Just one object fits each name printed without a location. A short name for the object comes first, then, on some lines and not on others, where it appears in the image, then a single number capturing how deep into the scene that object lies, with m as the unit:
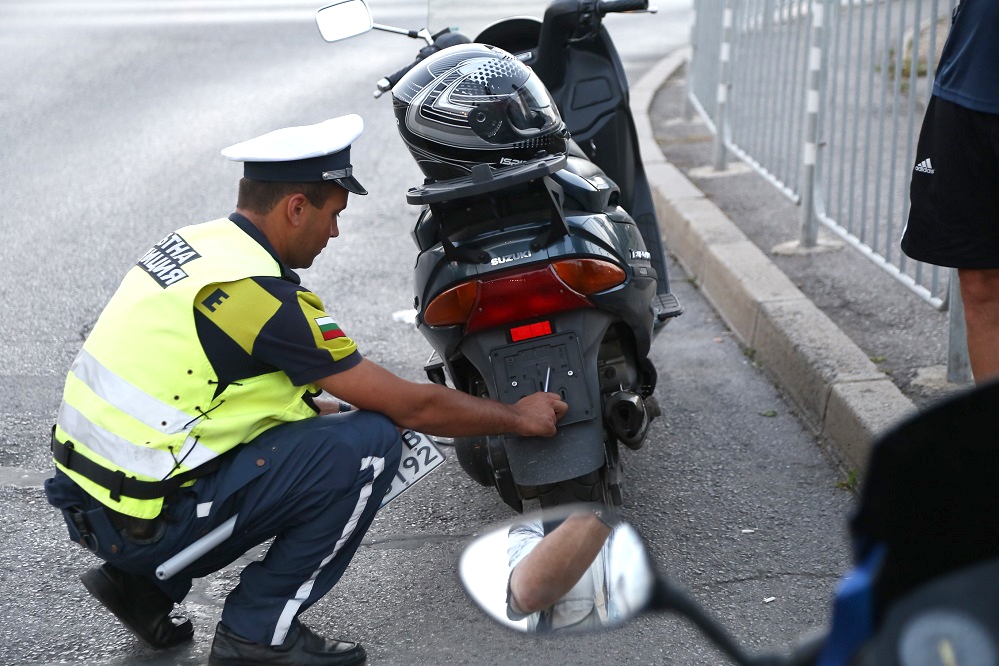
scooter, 2.99
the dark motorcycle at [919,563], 1.09
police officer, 2.70
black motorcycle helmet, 3.05
